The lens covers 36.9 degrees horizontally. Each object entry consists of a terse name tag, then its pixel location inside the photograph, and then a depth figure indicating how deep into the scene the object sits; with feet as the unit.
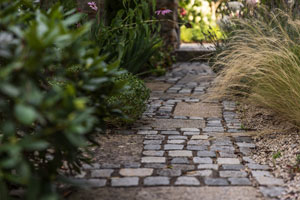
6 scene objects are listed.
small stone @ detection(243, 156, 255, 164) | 10.07
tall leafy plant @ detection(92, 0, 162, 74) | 15.47
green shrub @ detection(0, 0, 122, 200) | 5.33
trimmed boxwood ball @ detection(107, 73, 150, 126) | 12.48
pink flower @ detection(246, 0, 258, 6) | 17.54
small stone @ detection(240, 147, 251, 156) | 10.64
